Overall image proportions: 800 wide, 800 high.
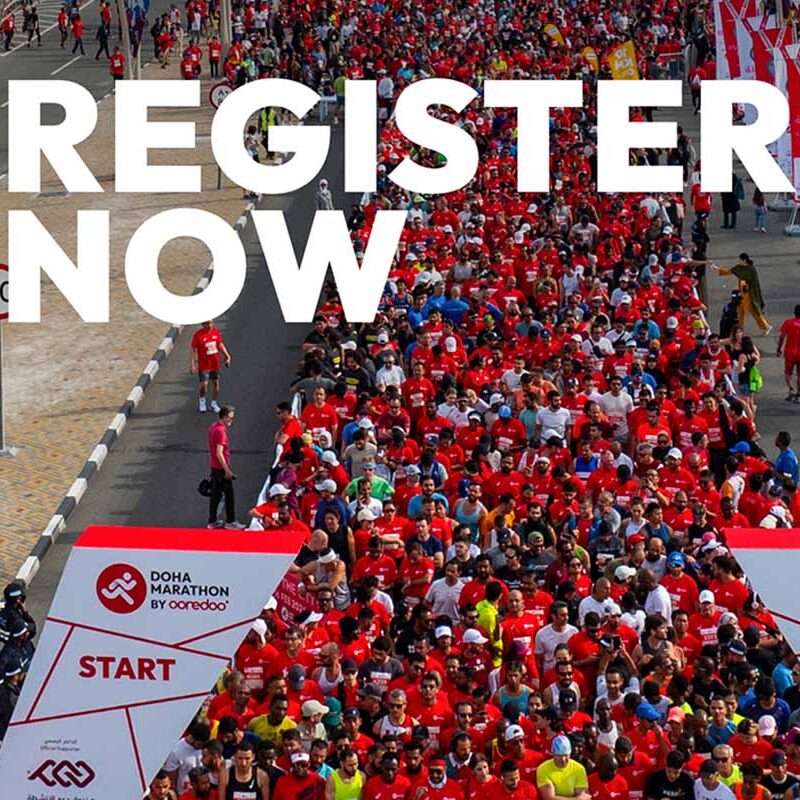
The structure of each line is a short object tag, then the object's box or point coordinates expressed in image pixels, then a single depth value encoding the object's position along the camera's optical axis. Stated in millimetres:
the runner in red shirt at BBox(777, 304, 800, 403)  28922
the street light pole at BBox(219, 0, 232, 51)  53906
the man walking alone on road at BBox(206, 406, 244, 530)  24516
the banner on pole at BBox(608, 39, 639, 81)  44000
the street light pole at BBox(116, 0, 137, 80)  45969
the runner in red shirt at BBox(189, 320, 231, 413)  28375
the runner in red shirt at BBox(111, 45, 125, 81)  54250
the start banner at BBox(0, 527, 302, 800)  12336
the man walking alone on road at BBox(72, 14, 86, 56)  60438
